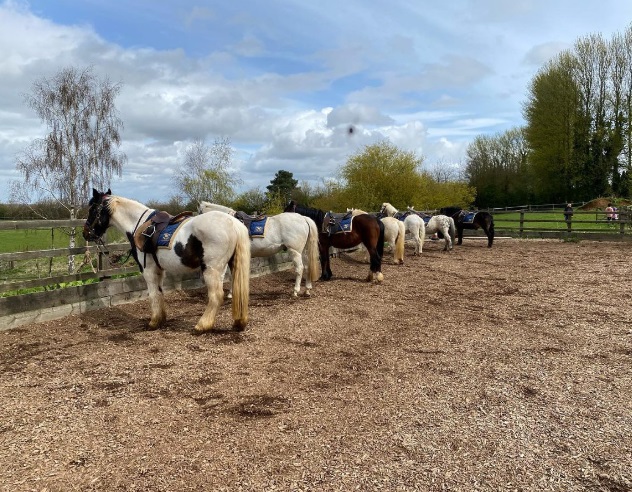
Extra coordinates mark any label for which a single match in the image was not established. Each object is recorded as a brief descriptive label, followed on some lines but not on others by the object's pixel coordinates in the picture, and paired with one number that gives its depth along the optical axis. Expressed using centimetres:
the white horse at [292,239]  793
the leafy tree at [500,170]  4403
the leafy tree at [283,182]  4392
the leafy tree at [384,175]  2678
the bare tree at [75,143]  1488
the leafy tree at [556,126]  3447
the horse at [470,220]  1684
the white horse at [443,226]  1578
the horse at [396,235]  1214
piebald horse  552
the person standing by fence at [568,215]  1851
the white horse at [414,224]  1454
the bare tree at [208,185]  1958
